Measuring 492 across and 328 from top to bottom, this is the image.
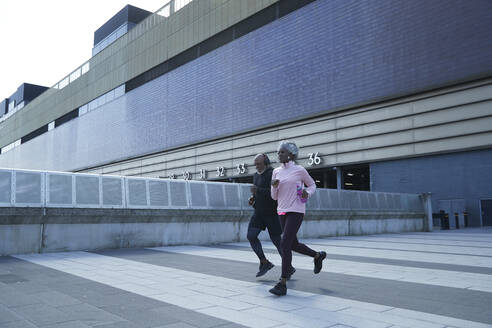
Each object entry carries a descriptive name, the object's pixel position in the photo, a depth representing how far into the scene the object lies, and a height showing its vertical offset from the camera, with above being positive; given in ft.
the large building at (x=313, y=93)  81.61 +28.50
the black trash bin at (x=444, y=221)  76.69 -5.08
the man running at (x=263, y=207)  18.65 -0.35
